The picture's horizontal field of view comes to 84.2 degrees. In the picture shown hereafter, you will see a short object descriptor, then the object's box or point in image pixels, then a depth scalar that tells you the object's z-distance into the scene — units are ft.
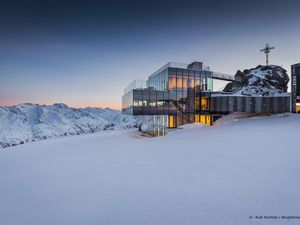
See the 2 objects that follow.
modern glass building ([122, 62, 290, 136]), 73.91
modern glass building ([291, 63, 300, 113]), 67.21
